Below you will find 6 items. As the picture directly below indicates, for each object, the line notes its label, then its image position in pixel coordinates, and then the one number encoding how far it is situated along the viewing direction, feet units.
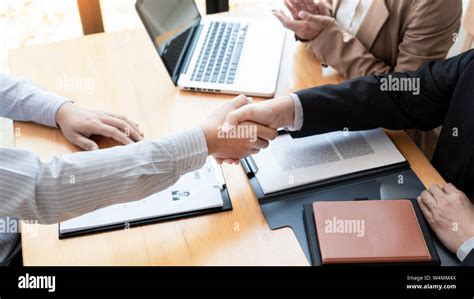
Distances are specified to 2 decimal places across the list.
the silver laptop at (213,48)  4.09
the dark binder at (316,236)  2.75
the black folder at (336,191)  3.08
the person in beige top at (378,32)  3.92
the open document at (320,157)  3.28
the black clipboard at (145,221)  2.97
